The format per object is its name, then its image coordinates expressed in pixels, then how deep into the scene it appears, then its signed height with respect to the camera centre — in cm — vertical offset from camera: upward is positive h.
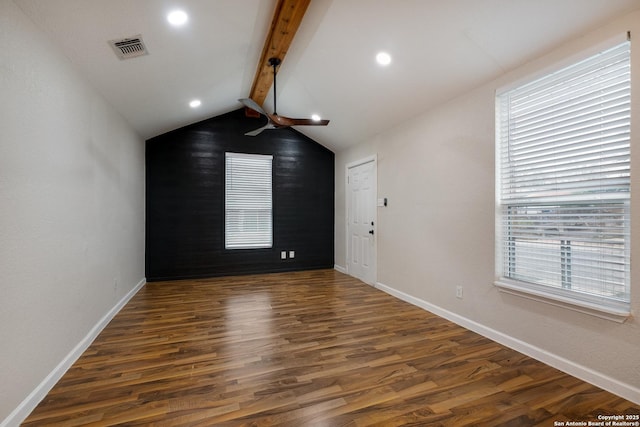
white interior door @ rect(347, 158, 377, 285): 502 -9
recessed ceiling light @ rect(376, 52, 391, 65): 306 +161
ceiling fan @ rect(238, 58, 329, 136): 346 +109
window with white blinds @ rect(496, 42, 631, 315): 207 +24
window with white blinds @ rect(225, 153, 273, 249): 565 +26
